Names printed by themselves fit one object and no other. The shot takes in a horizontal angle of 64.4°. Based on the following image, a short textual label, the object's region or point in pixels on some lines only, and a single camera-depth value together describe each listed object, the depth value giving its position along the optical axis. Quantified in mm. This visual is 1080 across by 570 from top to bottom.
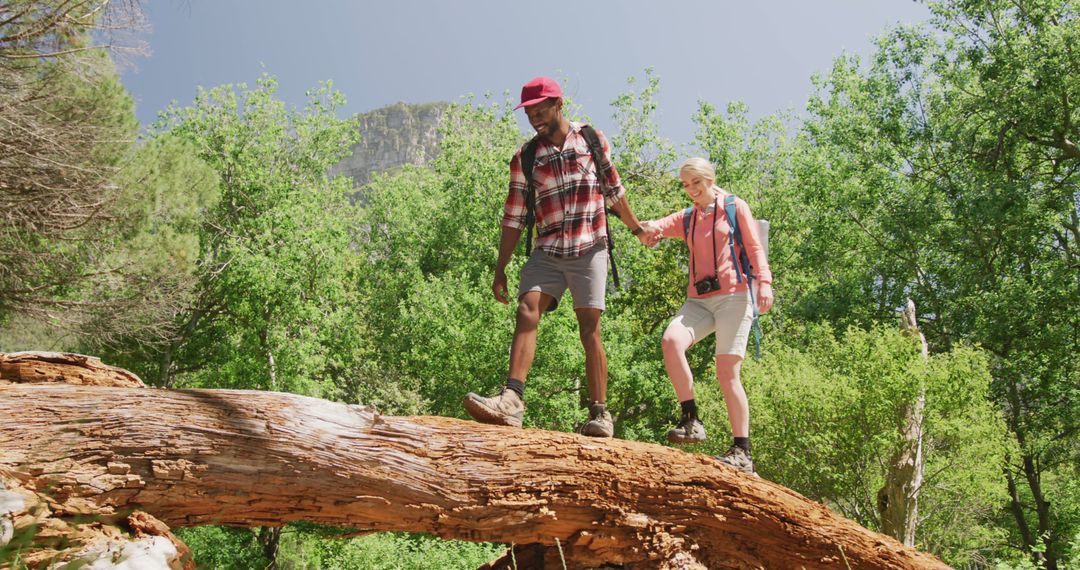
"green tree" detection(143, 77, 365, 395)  22203
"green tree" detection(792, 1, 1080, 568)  19328
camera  5324
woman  5215
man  5148
